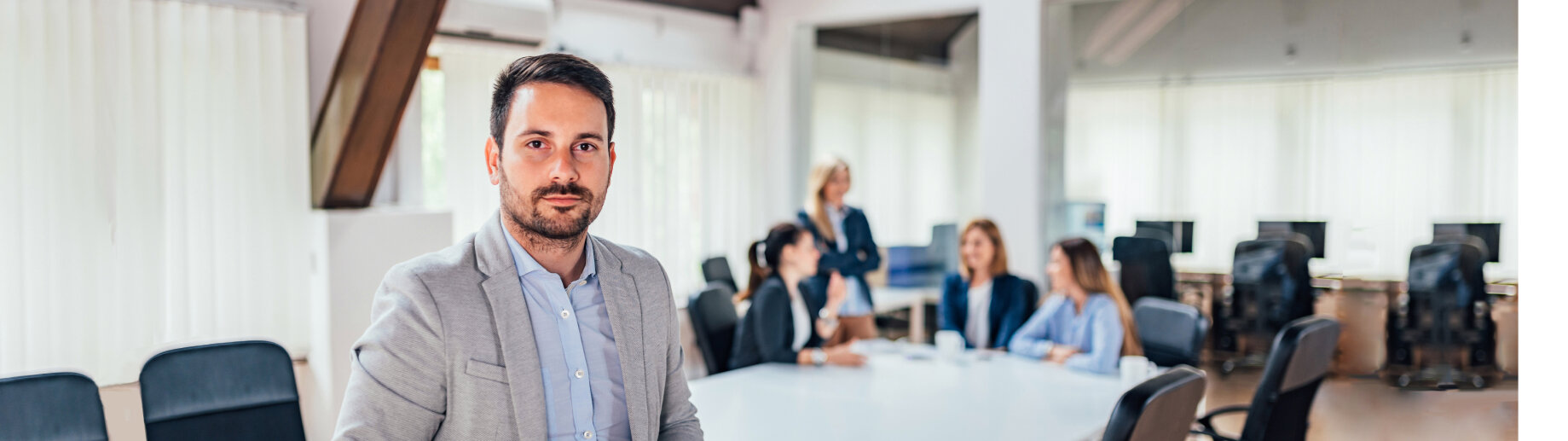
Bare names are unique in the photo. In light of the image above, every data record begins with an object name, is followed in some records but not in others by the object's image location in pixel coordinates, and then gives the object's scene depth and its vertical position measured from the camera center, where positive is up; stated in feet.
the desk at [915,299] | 21.08 -2.06
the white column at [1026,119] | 19.34 +1.61
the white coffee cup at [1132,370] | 11.59 -1.94
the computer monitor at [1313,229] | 17.03 -0.46
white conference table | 9.47 -2.10
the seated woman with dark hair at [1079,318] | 12.63 -1.54
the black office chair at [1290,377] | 9.98 -1.77
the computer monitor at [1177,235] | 18.20 -0.60
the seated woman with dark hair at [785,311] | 12.60 -1.42
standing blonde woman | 18.08 -0.47
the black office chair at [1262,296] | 17.19 -1.63
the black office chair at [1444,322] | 15.78 -1.92
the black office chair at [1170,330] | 13.21 -1.73
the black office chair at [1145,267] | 18.40 -1.20
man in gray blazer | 4.42 -0.54
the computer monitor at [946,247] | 21.45 -0.94
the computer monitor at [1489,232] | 15.49 -0.46
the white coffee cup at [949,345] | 12.82 -1.81
